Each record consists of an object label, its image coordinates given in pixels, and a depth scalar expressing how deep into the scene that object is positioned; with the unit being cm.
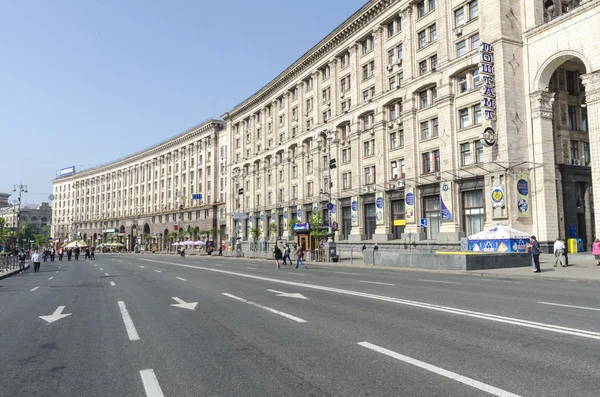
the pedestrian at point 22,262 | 3678
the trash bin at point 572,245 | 3450
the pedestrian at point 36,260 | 3283
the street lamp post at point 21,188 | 6383
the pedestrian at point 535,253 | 2105
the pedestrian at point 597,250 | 2411
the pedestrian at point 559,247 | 2594
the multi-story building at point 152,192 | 8900
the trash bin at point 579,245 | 3538
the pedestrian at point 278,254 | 2987
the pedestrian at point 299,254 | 3065
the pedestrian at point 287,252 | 3422
